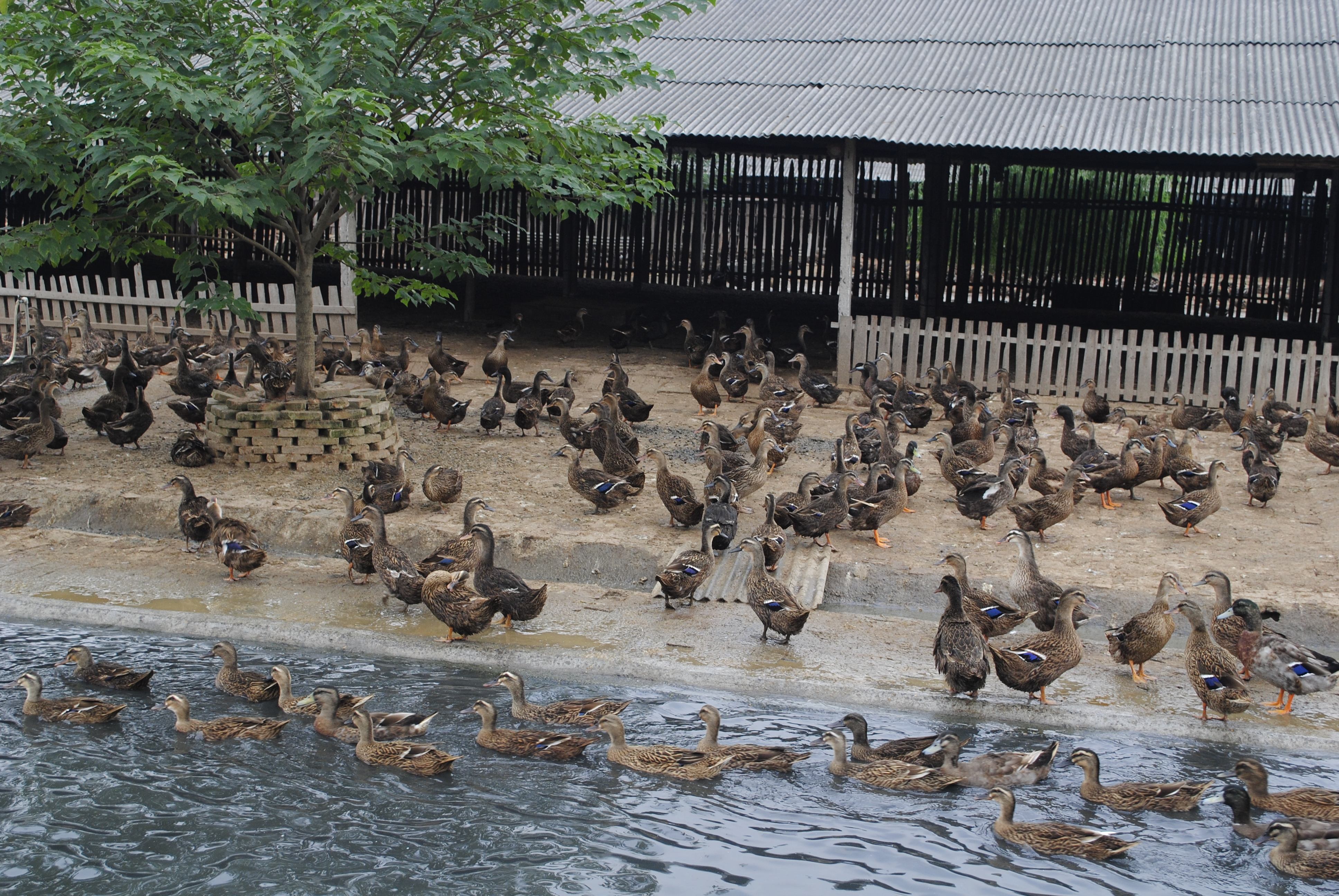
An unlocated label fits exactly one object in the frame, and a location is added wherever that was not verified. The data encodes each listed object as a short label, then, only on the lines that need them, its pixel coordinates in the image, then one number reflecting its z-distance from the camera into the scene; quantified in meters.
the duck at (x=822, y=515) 11.15
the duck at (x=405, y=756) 7.64
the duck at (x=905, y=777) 7.49
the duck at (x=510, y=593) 9.44
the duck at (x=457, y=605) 9.18
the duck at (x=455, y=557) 10.08
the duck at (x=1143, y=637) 8.71
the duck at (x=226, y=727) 7.99
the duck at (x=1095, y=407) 16.42
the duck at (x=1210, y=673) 8.06
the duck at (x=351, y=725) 7.96
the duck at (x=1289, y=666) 8.24
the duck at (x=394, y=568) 9.66
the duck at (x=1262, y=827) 6.72
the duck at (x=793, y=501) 11.29
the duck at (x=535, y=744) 7.84
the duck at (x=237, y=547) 10.27
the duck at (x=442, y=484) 11.96
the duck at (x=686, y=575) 9.72
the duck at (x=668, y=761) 7.65
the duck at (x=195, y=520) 10.82
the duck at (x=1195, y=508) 11.59
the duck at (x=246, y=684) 8.49
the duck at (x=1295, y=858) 6.62
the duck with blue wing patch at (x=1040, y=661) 8.37
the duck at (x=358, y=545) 10.23
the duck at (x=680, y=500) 11.50
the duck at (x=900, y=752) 7.65
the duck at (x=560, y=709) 8.16
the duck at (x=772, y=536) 10.23
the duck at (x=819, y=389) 17.25
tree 10.77
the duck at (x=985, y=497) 11.75
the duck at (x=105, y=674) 8.52
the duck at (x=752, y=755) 7.70
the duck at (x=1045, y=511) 11.39
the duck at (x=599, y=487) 11.96
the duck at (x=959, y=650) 8.32
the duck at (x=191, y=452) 13.16
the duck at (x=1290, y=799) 7.09
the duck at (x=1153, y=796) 7.22
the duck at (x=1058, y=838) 6.82
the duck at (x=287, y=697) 8.34
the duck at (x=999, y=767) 7.52
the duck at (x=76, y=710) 8.12
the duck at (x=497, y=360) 17.42
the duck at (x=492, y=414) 14.91
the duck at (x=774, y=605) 9.15
